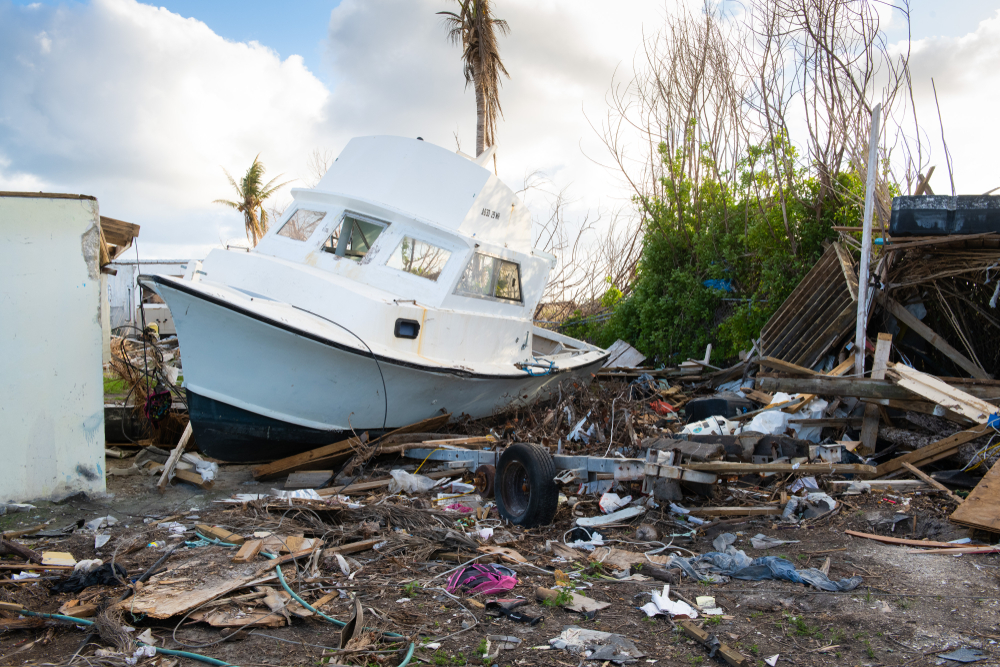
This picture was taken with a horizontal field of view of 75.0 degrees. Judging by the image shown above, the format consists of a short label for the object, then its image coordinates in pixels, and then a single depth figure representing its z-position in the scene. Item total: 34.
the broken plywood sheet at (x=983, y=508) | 4.18
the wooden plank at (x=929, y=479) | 4.96
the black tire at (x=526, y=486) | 4.90
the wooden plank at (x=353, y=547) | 4.13
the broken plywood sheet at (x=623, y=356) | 12.59
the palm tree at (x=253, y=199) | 30.62
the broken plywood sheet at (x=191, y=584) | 3.25
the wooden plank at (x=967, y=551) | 4.01
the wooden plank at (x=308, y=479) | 6.18
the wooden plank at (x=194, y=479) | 6.17
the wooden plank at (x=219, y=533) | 4.26
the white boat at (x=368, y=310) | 5.99
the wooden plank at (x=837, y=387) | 6.07
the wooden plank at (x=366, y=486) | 5.80
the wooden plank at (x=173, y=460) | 6.05
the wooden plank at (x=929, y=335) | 6.67
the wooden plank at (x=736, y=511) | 4.96
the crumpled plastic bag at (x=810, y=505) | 4.92
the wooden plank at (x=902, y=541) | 4.23
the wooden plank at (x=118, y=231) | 6.73
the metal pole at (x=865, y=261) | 6.99
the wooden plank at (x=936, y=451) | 5.34
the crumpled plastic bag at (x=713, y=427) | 6.60
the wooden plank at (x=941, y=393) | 5.44
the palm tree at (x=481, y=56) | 16.89
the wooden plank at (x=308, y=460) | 6.50
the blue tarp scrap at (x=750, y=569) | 3.64
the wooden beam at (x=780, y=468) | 4.78
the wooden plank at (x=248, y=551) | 3.90
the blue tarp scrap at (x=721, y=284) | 11.74
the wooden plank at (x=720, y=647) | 2.80
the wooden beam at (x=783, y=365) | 6.94
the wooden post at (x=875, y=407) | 6.27
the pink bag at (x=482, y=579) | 3.65
